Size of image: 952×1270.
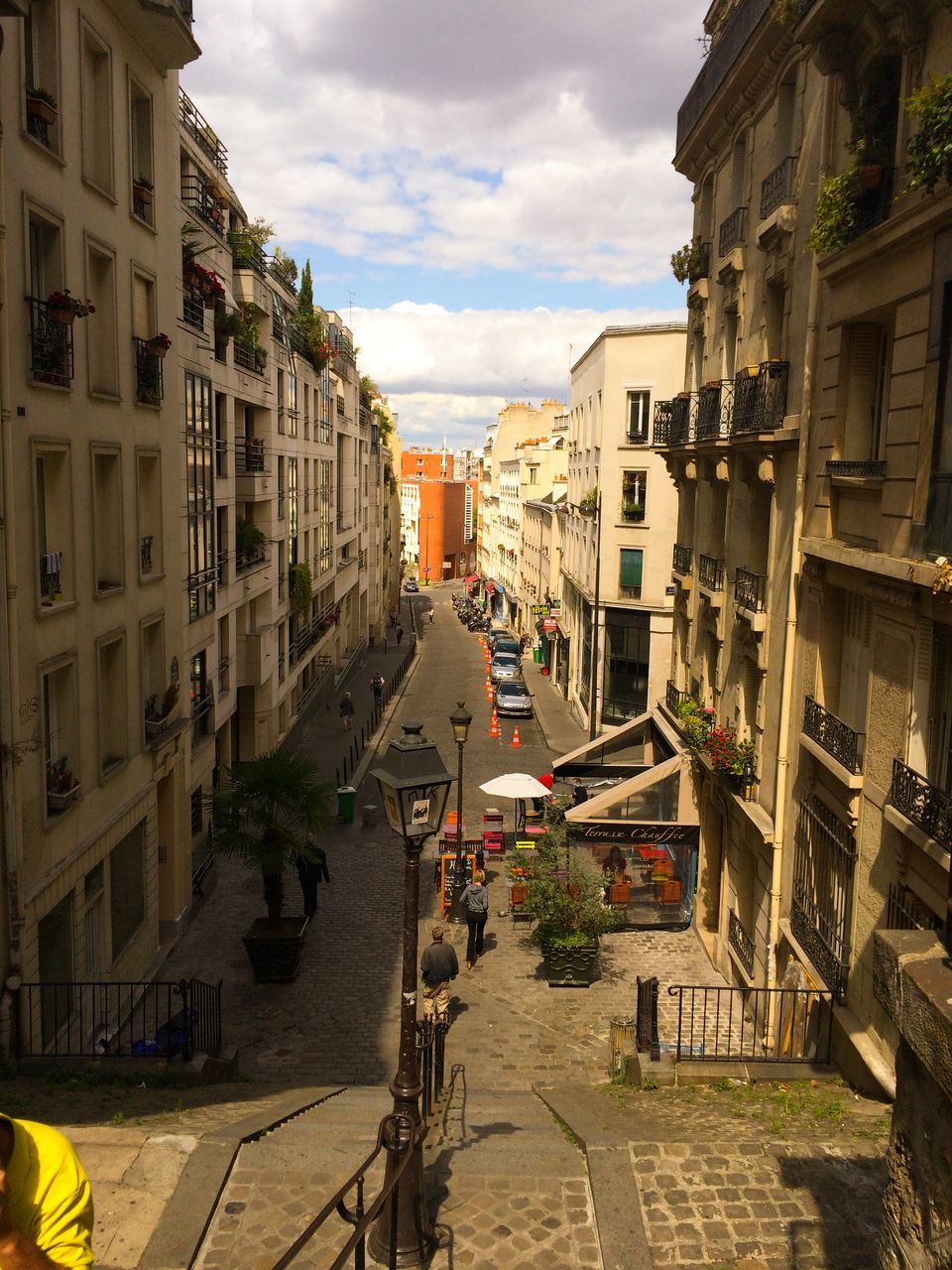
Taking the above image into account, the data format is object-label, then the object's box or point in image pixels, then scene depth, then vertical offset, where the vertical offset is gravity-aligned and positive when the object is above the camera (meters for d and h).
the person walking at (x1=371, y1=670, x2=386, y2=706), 42.47 -7.93
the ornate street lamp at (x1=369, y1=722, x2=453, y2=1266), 7.32 -3.65
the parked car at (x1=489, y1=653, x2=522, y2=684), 48.69 -8.10
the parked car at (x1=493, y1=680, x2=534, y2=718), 42.25 -8.36
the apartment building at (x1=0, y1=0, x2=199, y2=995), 11.54 +0.08
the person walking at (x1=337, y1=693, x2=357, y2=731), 37.62 -7.85
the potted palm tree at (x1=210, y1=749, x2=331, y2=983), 16.45 -5.48
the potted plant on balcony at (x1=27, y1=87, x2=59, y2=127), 11.95 +4.51
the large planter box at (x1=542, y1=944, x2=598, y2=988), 16.58 -7.54
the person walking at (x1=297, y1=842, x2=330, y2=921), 18.86 -7.20
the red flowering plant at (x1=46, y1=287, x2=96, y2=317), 12.01 +2.25
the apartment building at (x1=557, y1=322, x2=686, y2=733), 34.38 -0.81
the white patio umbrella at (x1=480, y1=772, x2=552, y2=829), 22.77 -6.46
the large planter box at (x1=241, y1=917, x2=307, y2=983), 16.45 -7.33
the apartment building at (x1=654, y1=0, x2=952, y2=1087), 9.76 +0.10
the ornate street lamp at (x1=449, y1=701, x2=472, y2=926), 18.80 -6.97
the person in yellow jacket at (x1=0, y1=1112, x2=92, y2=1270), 3.98 -2.77
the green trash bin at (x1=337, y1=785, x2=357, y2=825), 26.28 -7.93
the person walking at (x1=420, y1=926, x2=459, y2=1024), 13.91 -6.59
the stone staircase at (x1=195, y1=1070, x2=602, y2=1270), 7.48 -5.59
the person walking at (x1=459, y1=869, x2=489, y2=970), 17.17 -7.02
